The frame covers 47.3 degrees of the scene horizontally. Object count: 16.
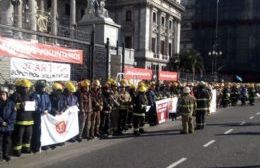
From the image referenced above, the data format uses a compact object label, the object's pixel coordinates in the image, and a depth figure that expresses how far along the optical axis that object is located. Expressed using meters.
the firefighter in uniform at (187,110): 10.31
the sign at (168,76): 16.34
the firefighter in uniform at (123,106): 10.15
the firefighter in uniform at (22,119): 6.90
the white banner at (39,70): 8.08
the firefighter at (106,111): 9.50
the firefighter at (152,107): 11.50
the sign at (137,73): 12.77
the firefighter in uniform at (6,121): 6.55
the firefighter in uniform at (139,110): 10.05
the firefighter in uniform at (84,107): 8.70
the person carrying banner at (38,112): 7.28
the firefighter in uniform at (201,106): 11.19
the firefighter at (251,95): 23.40
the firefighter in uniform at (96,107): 9.06
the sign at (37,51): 7.85
